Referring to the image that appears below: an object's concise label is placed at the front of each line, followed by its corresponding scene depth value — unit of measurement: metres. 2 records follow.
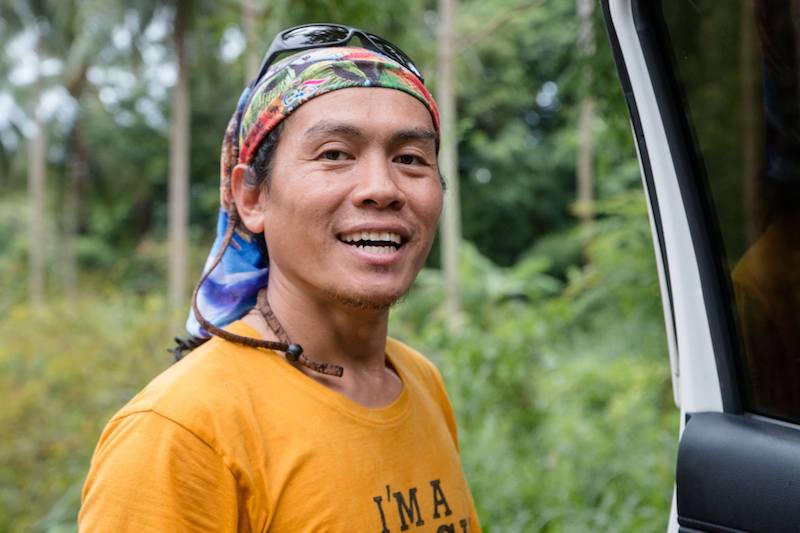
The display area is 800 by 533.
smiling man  1.47
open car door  1.43
